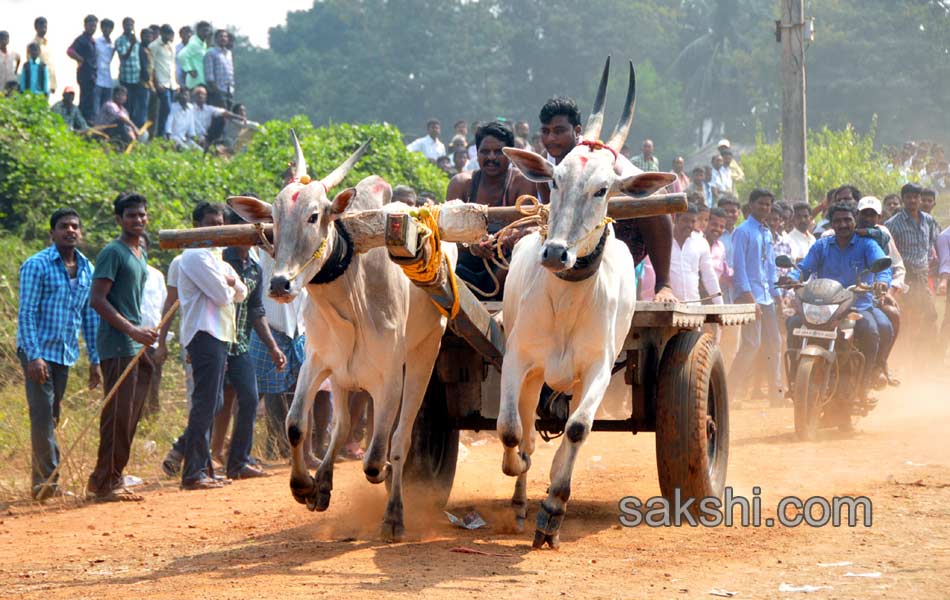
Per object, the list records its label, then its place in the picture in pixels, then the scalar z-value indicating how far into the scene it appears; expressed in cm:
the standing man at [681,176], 1703
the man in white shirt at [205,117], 1944
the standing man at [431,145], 2083
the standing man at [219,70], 1991
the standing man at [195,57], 1973
